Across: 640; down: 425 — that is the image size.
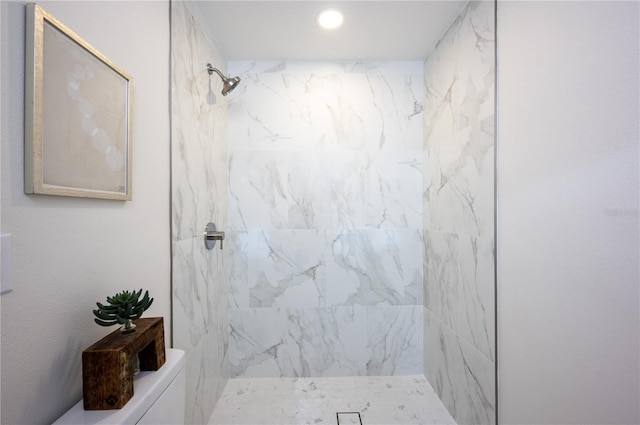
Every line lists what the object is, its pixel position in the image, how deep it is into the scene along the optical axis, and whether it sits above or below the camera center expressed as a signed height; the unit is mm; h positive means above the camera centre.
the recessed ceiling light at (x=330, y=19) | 1569 +1056
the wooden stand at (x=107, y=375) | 701 -393
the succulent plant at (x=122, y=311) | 777 -270
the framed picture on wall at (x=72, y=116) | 647 +245
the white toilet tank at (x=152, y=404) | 684 -487
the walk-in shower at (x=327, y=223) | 2031 -74
